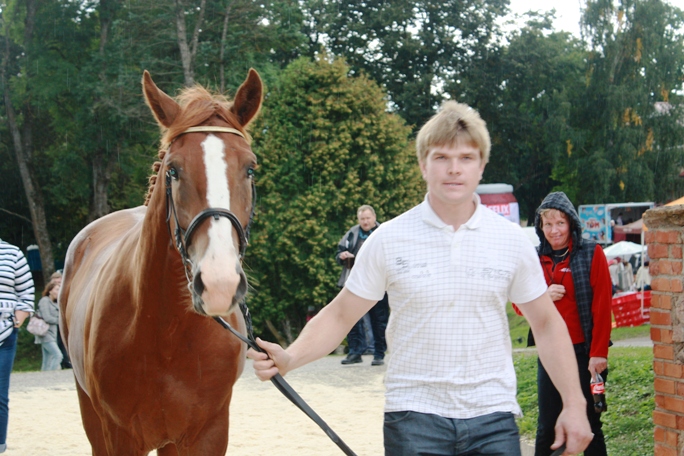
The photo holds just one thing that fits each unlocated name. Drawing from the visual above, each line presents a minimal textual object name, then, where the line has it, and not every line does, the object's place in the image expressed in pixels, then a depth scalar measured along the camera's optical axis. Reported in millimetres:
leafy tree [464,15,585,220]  35969
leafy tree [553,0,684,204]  36750
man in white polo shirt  2463
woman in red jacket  4277
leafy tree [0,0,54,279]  28656
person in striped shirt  5980
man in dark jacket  9680
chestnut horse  3012
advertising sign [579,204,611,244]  32625
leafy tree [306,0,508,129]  33469
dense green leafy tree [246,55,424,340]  18141
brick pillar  4016
